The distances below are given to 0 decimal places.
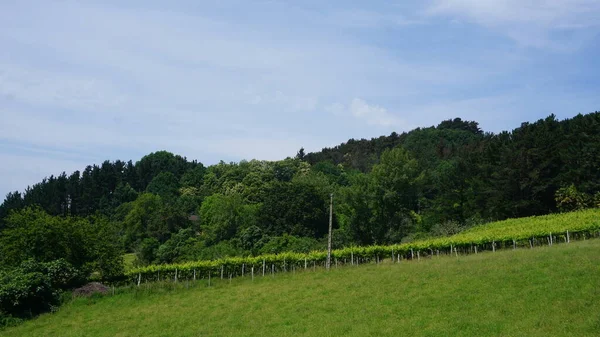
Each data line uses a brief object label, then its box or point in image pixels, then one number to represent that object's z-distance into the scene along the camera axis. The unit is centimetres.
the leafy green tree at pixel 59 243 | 4569
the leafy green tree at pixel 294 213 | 8762
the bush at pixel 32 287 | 3691
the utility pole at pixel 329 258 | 4522
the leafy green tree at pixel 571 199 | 6231
